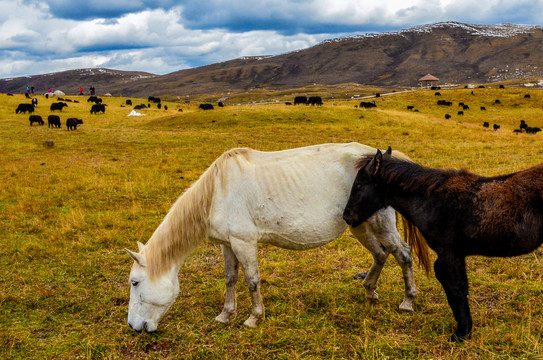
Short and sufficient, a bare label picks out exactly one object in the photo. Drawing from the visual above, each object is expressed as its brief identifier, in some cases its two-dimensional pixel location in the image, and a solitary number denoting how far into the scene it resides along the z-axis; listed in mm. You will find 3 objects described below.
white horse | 4887
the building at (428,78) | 96006
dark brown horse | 4215
